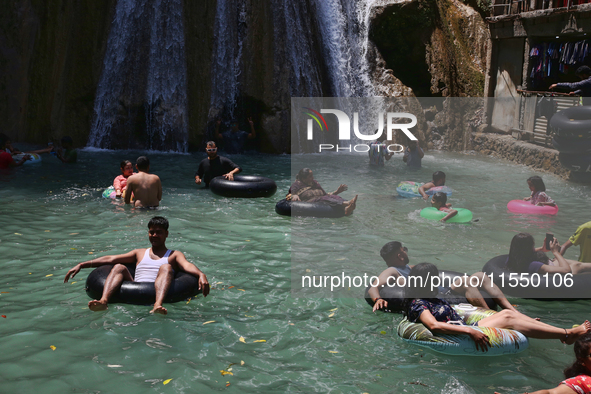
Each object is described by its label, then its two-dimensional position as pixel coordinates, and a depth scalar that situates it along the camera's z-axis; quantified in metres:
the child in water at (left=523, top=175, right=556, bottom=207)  10.78
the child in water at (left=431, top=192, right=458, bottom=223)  10.59
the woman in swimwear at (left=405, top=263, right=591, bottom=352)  5.16
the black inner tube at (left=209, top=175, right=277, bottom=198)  11.95
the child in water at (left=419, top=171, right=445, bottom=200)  12.13
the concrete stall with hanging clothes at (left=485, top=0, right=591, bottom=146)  16.91
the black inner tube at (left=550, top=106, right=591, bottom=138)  12.91
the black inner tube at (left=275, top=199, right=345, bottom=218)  10.52
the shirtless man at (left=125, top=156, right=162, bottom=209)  10.32
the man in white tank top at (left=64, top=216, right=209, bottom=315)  6.11
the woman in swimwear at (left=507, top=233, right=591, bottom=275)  6.70
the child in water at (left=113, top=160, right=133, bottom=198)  11.20
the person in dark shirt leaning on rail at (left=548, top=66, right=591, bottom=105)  12.45
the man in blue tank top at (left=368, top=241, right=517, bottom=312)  5.98
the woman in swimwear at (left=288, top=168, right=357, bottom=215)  10.81
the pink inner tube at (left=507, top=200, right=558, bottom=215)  10.84
